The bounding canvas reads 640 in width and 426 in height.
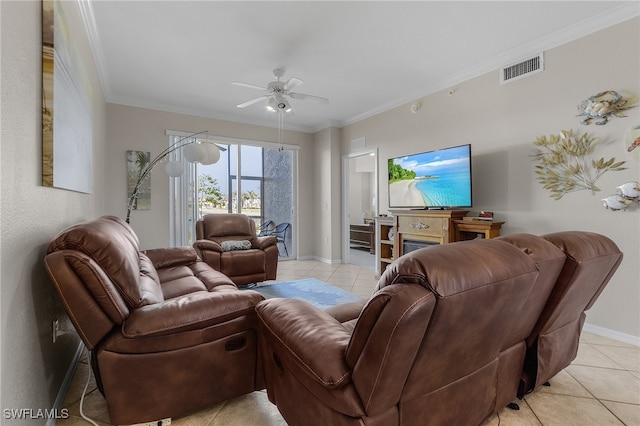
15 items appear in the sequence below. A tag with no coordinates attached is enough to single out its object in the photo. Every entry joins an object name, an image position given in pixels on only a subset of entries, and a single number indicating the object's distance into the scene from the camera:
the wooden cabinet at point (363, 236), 7.94
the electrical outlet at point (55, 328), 1.55
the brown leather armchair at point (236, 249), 3.86
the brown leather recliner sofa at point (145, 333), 1.26
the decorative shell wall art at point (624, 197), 2.43
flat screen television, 3.53
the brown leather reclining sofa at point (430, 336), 0.86
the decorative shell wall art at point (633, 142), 2.48
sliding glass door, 5.16
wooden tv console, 3.39
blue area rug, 3.56
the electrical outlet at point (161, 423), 1.47
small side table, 3.20
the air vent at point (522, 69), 3.10
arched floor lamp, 3.66
